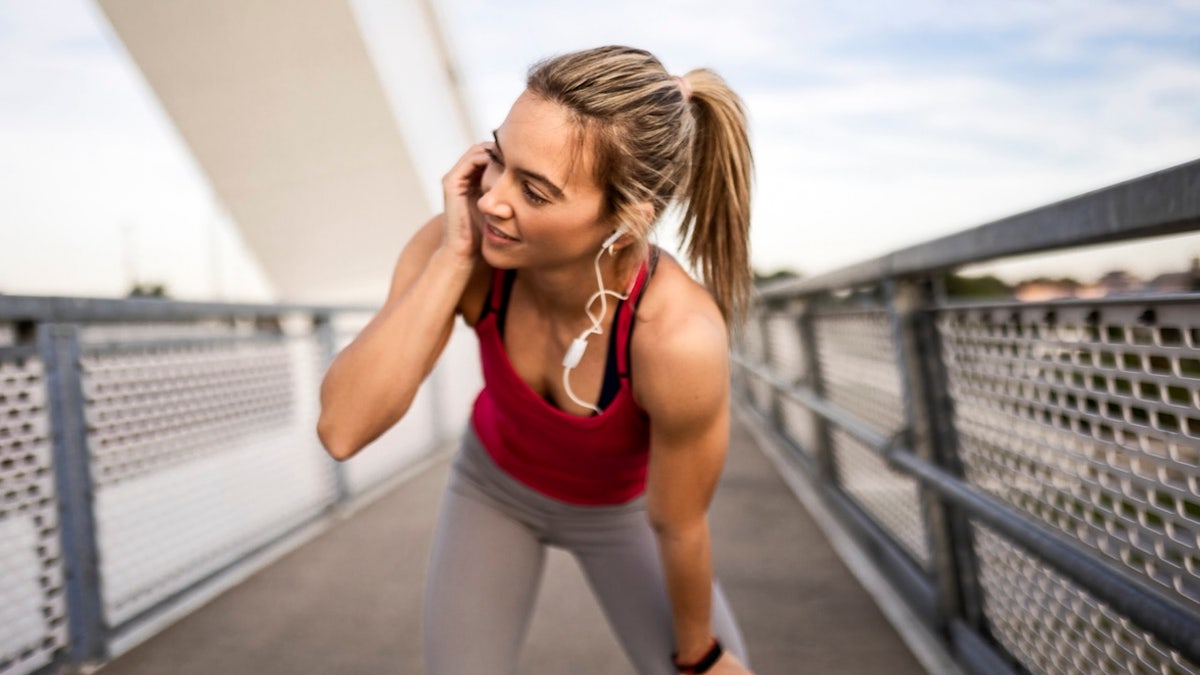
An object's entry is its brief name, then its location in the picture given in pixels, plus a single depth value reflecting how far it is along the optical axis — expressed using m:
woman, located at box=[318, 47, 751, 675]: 1.51
